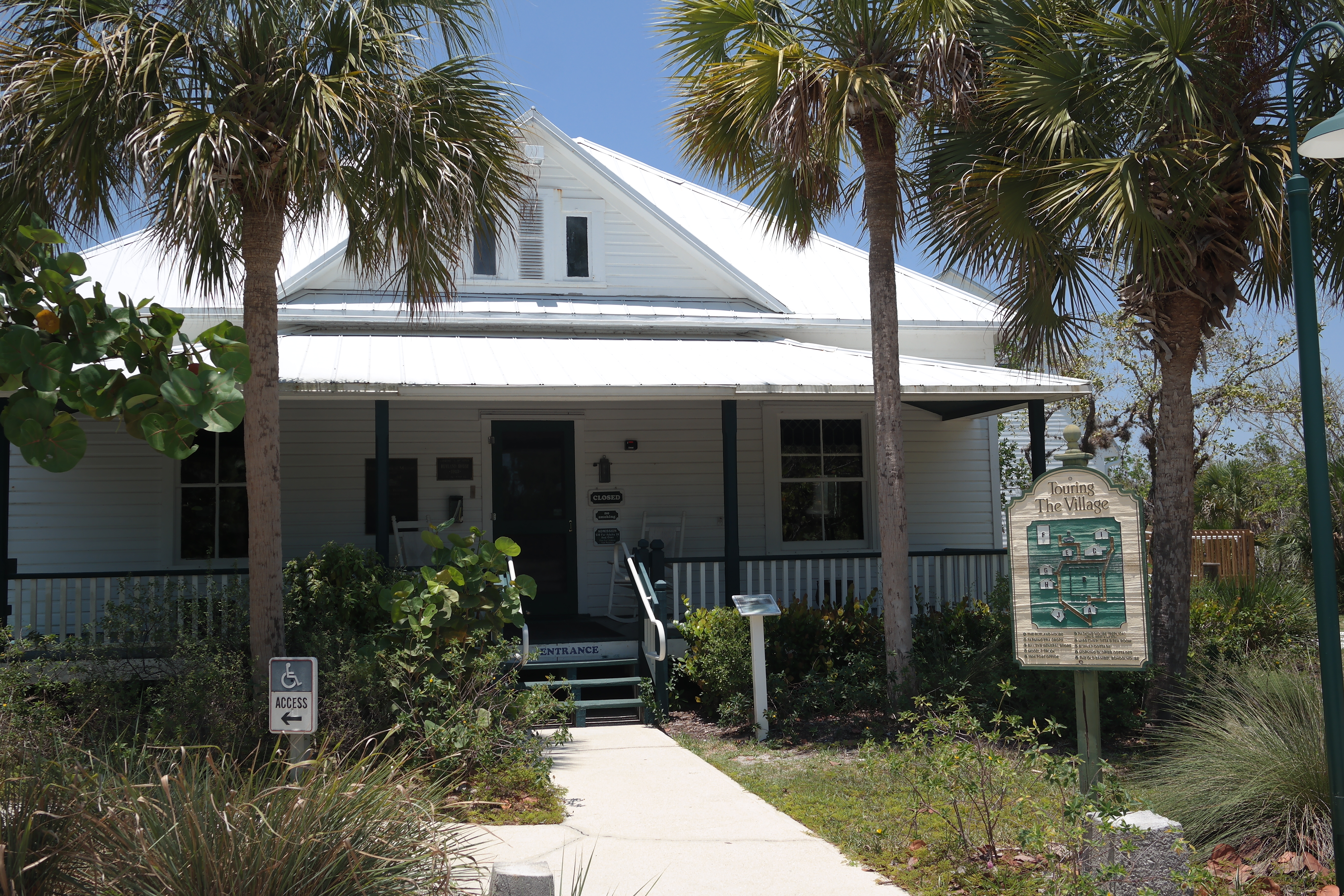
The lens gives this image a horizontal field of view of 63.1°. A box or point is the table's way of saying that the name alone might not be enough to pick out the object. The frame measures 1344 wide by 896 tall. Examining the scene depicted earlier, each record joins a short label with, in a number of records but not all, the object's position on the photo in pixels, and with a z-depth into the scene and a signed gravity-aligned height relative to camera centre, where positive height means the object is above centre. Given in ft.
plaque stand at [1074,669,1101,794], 17.37 -3.27
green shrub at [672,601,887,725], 28.32 -3.50
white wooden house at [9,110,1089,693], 34.58 +4.00
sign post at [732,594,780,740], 27.07 -2.74
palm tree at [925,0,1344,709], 23.77 +7.97
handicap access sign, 15.35 -2.15
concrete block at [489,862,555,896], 11.60 -3.64
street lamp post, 15.29 +1.01
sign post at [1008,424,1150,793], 17.83 -0.92
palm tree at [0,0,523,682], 20.86 +8.15
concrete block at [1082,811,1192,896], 14.60 -4.47
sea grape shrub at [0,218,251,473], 10.96 +1.81
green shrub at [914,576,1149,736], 26.78 -3.91
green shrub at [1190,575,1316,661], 31.19 -2.92
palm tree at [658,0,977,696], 24.80 +9.92
